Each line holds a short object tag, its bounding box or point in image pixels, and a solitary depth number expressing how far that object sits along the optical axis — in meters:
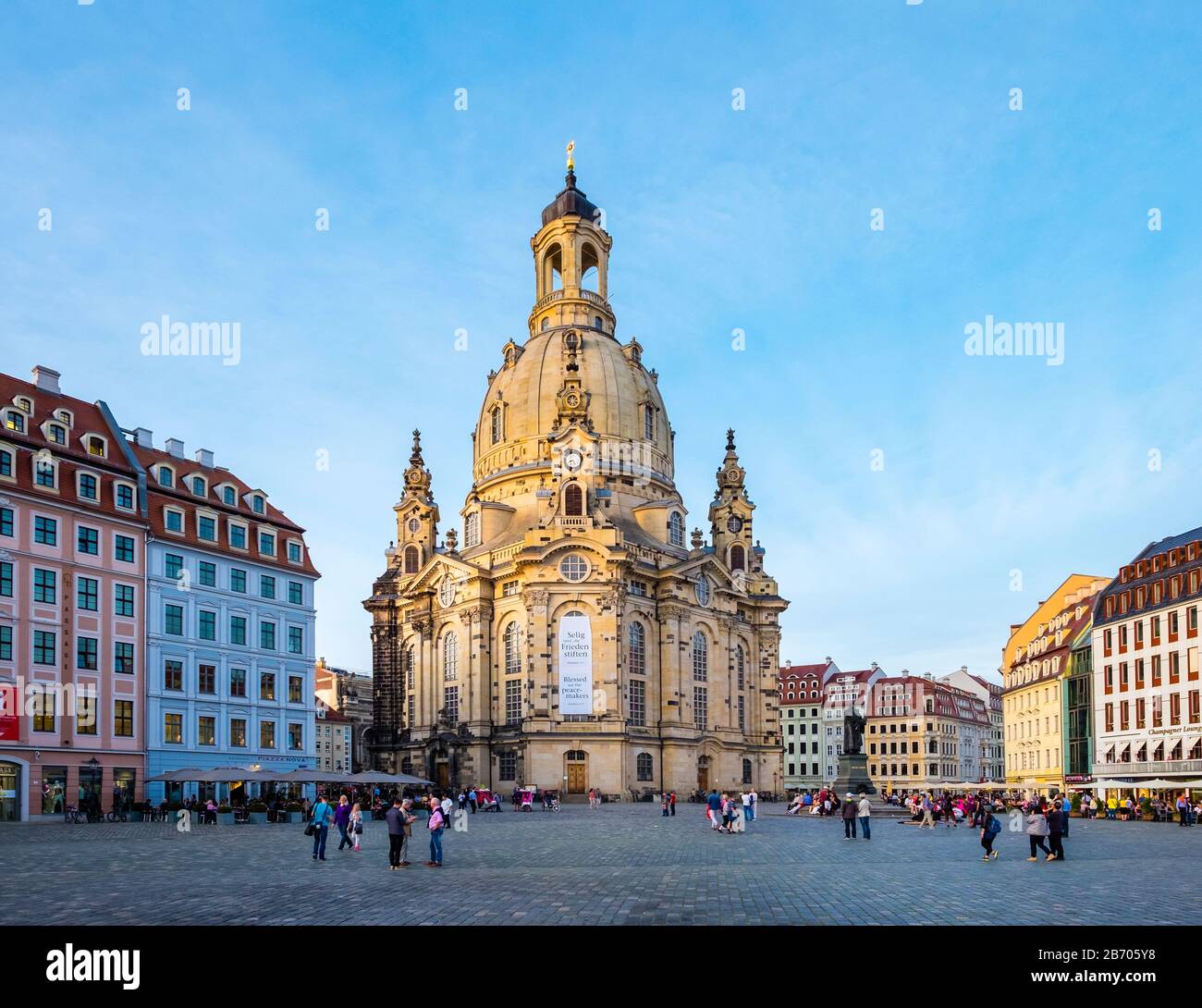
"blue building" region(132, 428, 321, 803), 60.09
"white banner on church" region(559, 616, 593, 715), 86.62
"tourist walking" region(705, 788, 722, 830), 47.91
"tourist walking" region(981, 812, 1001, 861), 29.27
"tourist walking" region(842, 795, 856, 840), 41.09
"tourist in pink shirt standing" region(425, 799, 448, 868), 27.72
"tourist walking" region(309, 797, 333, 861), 29.86
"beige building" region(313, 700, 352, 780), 151.00
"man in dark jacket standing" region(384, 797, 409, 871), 27.02
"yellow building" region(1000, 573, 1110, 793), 93.56
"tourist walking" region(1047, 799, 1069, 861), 29.41
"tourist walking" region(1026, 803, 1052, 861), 29.70
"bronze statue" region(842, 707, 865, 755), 66.88
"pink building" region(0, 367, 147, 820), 52.66
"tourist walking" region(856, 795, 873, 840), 39.72
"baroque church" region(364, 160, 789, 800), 87.00
